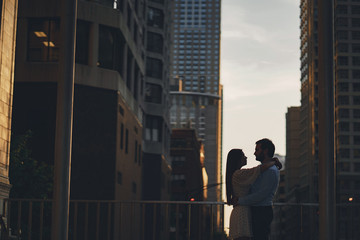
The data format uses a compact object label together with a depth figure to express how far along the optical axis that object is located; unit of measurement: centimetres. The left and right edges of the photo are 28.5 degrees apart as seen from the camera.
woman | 841
